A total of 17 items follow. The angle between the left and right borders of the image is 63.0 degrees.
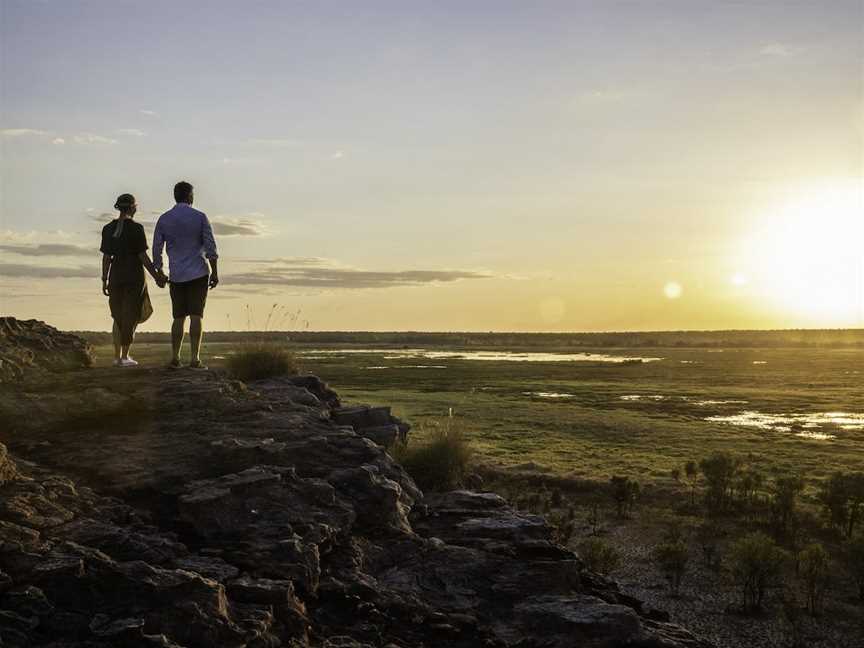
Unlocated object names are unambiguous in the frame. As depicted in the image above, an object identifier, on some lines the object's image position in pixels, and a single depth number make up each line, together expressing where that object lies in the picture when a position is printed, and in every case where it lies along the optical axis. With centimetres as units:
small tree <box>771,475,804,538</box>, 1808
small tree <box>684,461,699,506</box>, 2230
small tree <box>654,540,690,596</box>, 1459
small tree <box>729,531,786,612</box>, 1353
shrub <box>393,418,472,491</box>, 1577
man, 1126
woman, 1155
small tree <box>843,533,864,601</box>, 1428
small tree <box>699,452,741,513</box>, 2009
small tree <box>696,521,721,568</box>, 1620
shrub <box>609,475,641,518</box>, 2005
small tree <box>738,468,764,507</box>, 2035
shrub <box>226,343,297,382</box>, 1678
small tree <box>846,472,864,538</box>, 1758
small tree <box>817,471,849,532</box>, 1775
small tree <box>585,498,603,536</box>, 1836
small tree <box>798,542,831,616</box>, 1347
